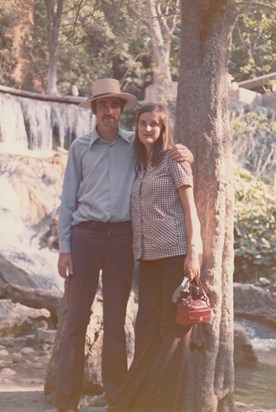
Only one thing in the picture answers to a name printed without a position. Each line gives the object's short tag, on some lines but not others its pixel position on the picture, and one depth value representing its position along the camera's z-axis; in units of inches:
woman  172.7
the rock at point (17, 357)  296.1
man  179.0
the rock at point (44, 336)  324.2
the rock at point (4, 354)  301.9
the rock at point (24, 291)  367.6
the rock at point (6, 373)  264.8
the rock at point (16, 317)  335.3
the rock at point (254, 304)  427.8
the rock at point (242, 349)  317.7
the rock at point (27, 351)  307.4
